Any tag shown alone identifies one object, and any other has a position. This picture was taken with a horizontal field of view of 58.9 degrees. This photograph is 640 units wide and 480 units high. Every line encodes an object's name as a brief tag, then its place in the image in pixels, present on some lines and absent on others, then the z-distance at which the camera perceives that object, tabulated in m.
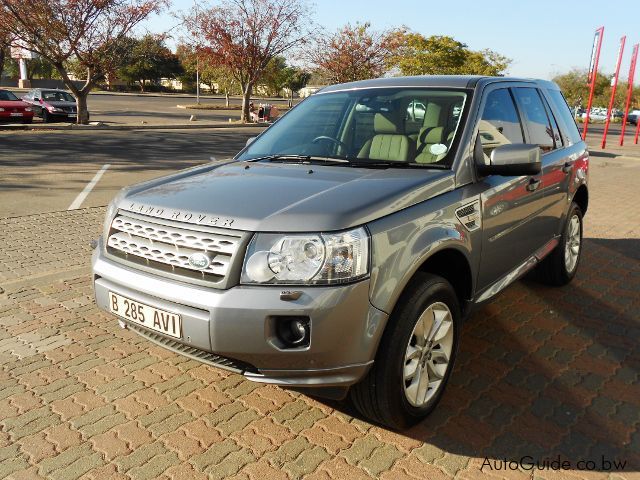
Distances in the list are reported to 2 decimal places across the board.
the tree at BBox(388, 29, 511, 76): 33.41
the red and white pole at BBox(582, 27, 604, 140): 20.59
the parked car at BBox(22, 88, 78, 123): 24.41
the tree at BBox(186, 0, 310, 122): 28.98
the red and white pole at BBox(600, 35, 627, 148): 21.42
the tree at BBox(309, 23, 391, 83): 32.28
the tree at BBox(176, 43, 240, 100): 30.47
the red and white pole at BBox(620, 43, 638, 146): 21.76
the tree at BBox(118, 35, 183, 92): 24.16
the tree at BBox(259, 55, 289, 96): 47.40
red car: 22.12
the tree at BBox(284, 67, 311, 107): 61.05
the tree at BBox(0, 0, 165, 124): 20.88
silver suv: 2.43
